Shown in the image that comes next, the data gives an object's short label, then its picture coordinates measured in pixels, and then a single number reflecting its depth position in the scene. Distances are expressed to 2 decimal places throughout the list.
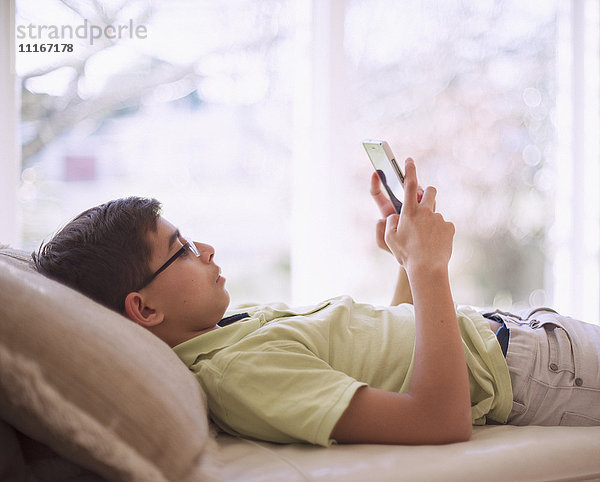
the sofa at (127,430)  0.75
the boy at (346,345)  0.96
